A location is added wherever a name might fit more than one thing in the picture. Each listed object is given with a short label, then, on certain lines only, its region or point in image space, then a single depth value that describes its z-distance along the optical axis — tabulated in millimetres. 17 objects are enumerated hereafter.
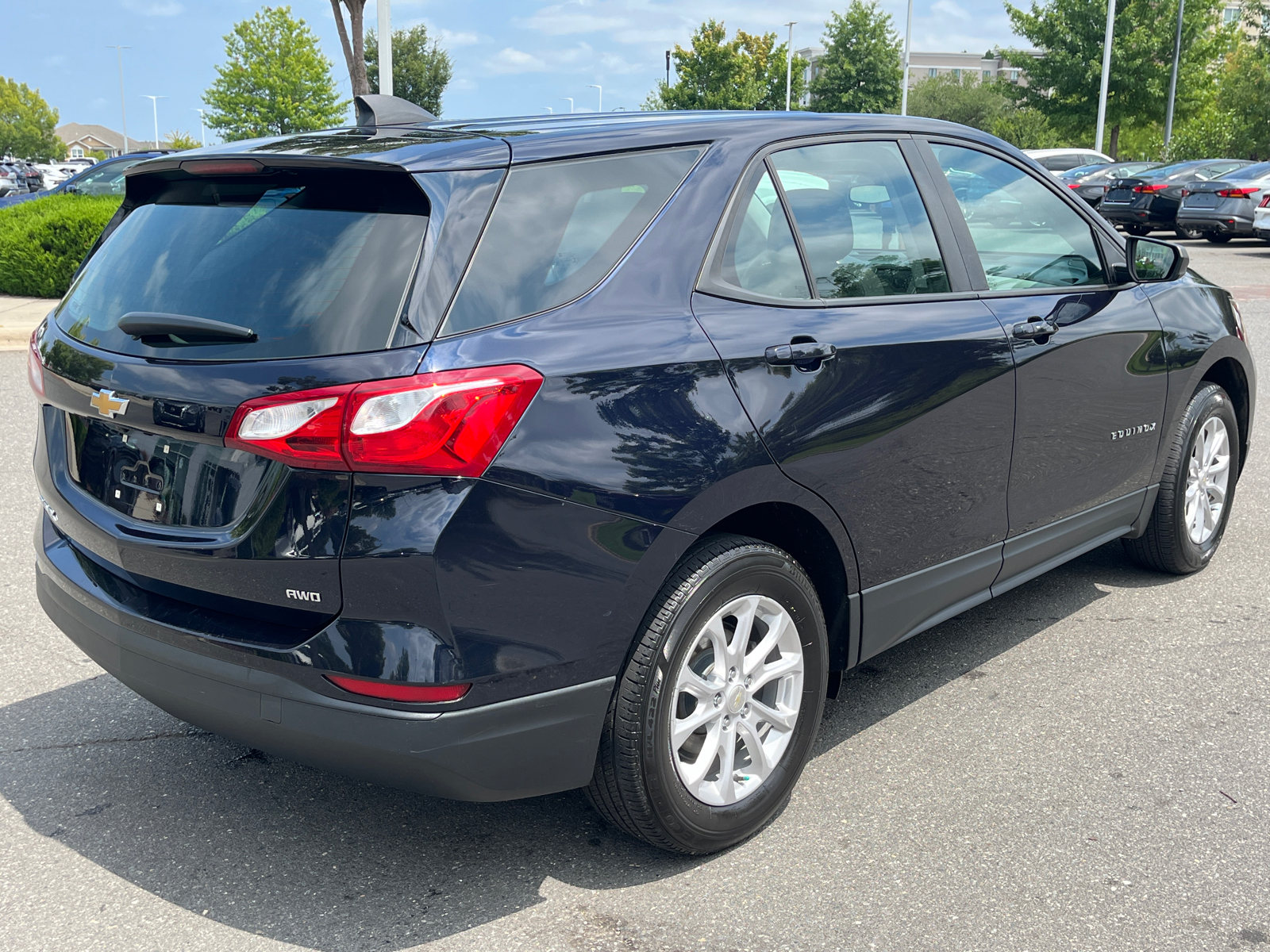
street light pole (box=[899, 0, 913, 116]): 59281
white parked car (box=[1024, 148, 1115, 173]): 32469
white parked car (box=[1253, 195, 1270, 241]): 21453
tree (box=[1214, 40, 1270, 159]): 43156
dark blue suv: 2342
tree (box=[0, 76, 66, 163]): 116062
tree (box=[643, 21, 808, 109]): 60312
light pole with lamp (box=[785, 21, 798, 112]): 67612
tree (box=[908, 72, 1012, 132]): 78938
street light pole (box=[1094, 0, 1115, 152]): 37656
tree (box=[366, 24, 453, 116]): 57344
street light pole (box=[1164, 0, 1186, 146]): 41219
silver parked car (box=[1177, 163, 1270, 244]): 22078
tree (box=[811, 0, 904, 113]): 65188
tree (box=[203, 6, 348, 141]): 45969
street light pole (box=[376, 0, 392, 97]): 14891
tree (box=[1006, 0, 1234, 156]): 43156
